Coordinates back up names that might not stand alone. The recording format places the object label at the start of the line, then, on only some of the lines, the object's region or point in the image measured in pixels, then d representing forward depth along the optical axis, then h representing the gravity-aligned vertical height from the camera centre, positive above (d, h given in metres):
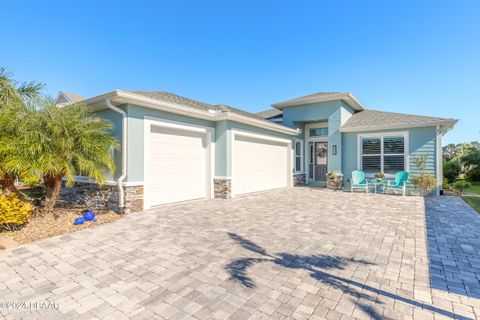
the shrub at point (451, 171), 16.50 -0.79
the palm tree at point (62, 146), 5.11 +0.36
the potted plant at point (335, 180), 12.21 -1.08
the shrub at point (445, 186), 12.45 -1.42
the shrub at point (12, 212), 4.78 -1.12
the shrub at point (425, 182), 10.04 -1.00
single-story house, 6.73 +0.63
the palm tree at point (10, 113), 5.02 +1.12
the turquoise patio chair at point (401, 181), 10.38 -0.97
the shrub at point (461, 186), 10.98 -1.27
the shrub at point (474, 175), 17.35 -1.14
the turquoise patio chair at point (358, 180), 11.37 -1.02
